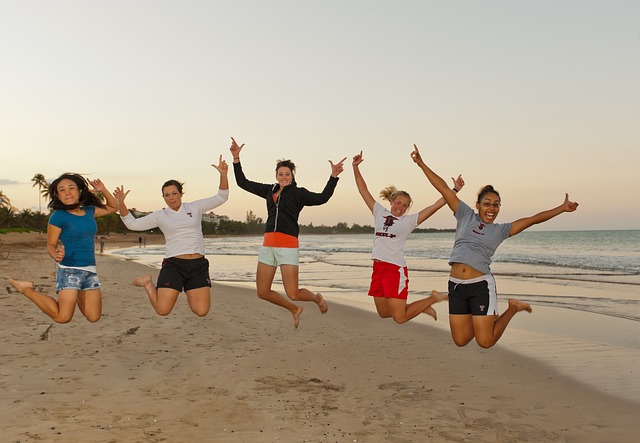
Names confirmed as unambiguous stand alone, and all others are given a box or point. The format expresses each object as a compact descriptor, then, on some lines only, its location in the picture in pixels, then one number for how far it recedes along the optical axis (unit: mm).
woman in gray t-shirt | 7531
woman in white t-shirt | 8406
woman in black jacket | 8156
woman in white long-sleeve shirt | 8258
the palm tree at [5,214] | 125625
